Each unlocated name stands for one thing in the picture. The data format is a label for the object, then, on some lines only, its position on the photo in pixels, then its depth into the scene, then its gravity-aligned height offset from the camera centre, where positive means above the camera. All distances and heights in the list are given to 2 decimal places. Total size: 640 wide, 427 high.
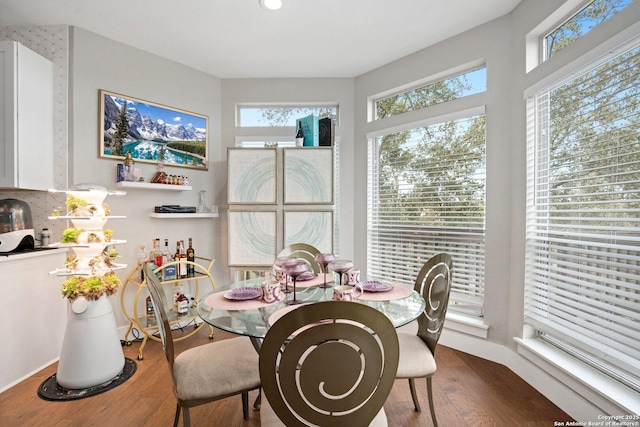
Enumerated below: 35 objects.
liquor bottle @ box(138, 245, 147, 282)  2.96 -0.44
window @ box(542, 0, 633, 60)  1.85 +1.22
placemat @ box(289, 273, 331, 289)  2.09 -0.47
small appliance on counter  2.36 -0.11
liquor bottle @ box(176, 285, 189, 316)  3.11 -0.90
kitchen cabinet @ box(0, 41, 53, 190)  2.37 +0.74
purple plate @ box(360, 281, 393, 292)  1.88 -0.45
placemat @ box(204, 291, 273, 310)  1.62 -0.48
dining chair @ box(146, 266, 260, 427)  1.48 -0.79
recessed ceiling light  2.36 +1.58
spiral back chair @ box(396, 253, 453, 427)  1.71 -0.66
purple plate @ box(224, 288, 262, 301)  1.74 -0.46
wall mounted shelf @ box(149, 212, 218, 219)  3.16 -0.03
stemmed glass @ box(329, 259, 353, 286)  1.85 -0.32
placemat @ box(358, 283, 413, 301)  1.77 -0.47
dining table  1.45 -0.49
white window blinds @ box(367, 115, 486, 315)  2.84 +0.09
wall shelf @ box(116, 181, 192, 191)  2.94 +0.26
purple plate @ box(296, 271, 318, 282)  2.22 -0.46
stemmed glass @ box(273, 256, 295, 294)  1.95 -0.41
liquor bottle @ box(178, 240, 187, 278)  3.09 -0.54
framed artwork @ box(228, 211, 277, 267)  3.37 -0.25
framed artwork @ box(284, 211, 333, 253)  3.37 -0.18
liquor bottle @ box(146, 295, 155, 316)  3.06 -0.93
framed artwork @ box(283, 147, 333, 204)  3.34 +0.40
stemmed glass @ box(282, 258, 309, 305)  1.73 -0.31
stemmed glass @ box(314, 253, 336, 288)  1.98 -0.30
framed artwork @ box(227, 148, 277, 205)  3.35 +0.40
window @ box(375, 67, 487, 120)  2.85 +1.18
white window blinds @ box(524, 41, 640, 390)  1.70 -0.02
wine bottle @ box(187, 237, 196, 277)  3.22 -0.47
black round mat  2.15 -1.25
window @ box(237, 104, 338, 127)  3.82 +1.19
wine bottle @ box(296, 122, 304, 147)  3.43 +0.82
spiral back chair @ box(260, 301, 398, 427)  1.04 -0.52
